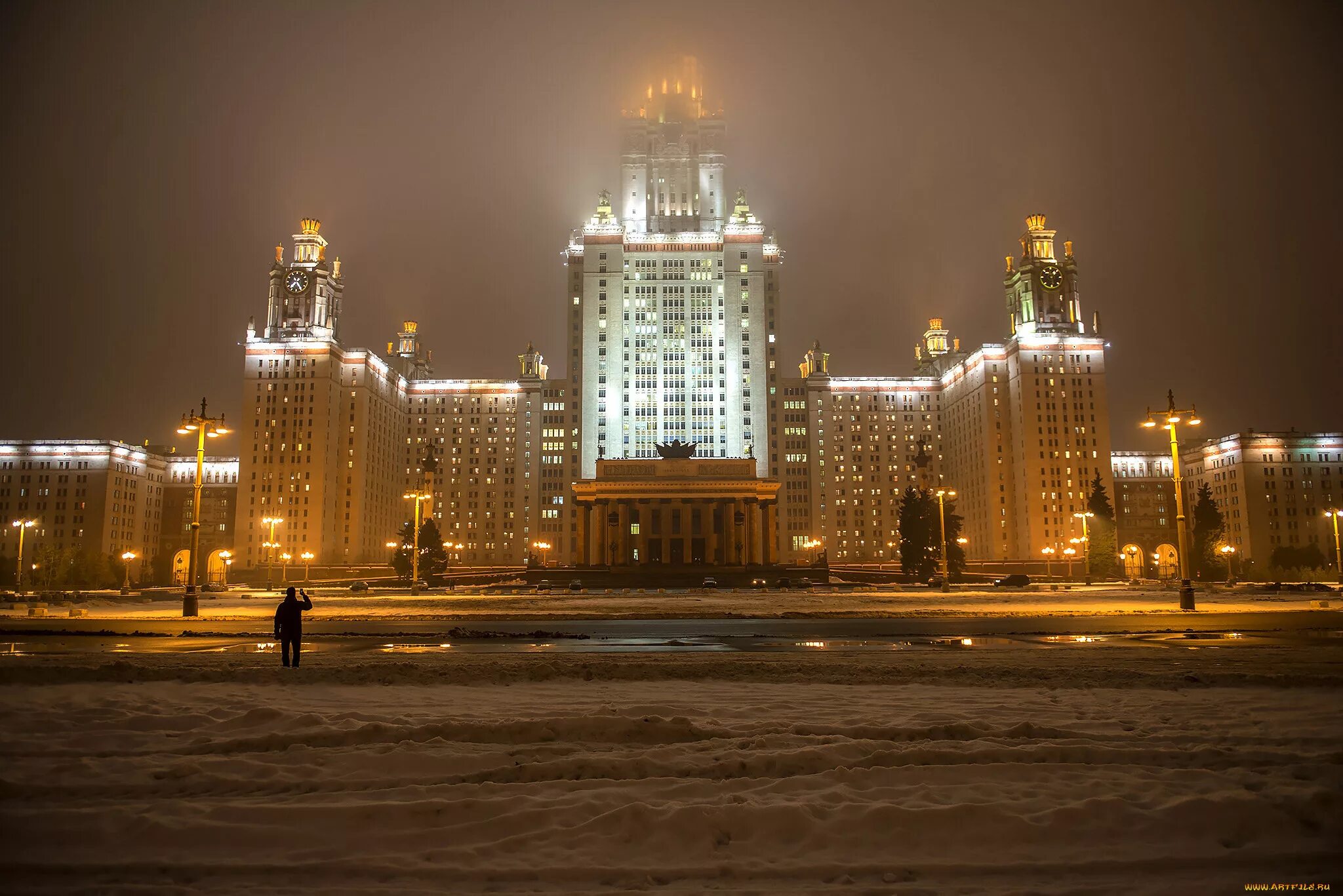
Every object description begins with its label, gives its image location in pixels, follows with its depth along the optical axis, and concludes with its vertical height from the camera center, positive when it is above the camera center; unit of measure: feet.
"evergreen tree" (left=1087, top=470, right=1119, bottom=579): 300.81 -0.80
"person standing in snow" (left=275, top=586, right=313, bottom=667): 45.52 -4.71
